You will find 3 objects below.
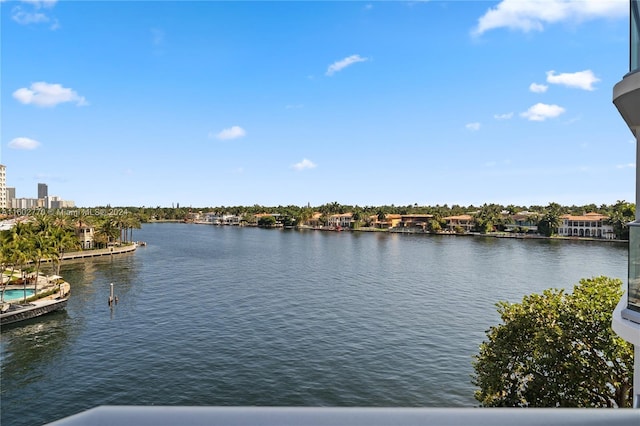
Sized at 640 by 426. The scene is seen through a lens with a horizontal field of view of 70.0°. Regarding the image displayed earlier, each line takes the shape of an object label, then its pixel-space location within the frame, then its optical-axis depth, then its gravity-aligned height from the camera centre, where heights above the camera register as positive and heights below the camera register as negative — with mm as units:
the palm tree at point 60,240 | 44725 -2440
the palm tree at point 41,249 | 38969 -2827
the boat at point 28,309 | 29297 -6284
